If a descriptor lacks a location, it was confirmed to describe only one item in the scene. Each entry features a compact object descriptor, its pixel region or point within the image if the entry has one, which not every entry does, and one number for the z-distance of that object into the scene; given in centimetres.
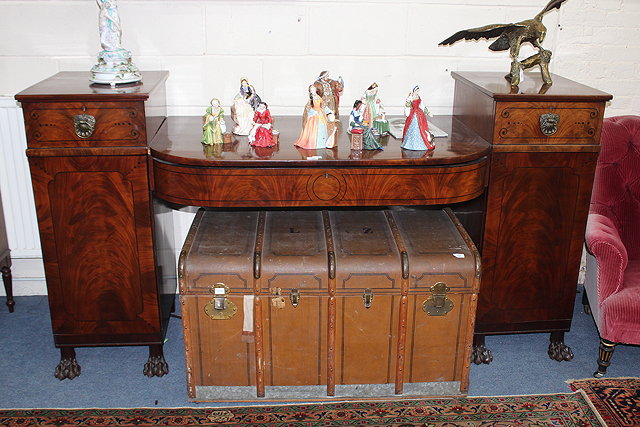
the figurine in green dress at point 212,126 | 251
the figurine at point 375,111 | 263
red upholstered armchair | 263
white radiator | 306
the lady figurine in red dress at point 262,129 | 247
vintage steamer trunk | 244
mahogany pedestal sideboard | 238
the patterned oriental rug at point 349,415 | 249
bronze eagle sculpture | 261
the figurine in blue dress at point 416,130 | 247
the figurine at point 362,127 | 248
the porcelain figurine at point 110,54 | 255
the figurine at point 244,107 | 263
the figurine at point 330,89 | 263
